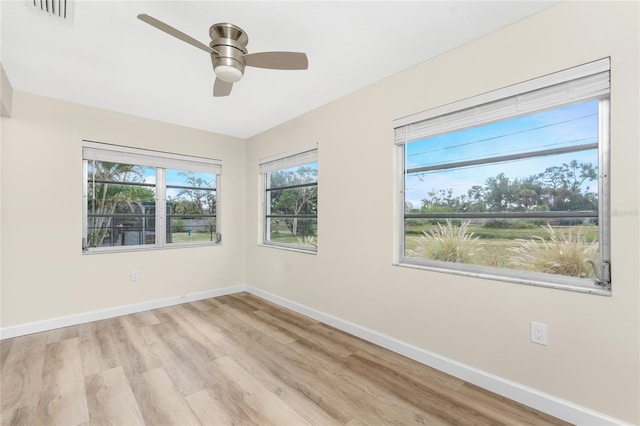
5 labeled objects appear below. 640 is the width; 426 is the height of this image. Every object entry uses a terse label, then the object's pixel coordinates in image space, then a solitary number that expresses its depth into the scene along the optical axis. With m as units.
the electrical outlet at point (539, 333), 1.78
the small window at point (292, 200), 3.57
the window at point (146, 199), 3.40
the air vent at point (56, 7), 1.72
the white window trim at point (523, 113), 1.63
